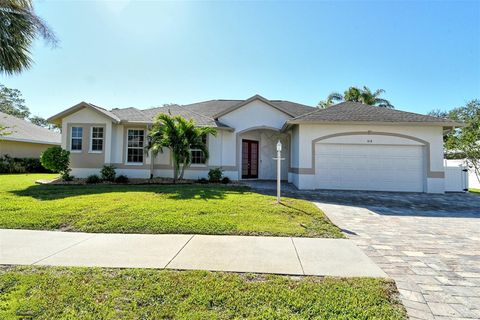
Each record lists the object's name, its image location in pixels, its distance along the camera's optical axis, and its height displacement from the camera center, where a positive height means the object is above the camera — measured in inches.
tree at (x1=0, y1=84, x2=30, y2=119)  1656.5 +422.9
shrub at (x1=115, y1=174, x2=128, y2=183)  523.0 -28.5
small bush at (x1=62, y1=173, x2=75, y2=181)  516.4 -25.4
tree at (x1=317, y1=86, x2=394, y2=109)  981.8 +285.4
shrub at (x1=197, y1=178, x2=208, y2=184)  535.1 -31.2
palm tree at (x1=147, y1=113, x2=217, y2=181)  481.1 +58.5
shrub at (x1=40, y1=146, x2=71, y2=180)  501.0 +9.5
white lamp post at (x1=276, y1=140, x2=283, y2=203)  324.2 -14.1
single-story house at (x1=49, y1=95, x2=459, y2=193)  481.7 +48.8
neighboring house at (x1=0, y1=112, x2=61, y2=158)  770.8 +79.4
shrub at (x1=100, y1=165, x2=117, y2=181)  525.3 -16.2
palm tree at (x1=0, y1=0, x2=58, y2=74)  425.4 +233.8
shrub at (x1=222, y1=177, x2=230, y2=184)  546.0 -29.1
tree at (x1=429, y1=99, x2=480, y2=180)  660.1 +81.7
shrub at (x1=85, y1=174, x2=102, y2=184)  507.2 -28.5
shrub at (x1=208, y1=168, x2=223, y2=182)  543.2 -18.2
